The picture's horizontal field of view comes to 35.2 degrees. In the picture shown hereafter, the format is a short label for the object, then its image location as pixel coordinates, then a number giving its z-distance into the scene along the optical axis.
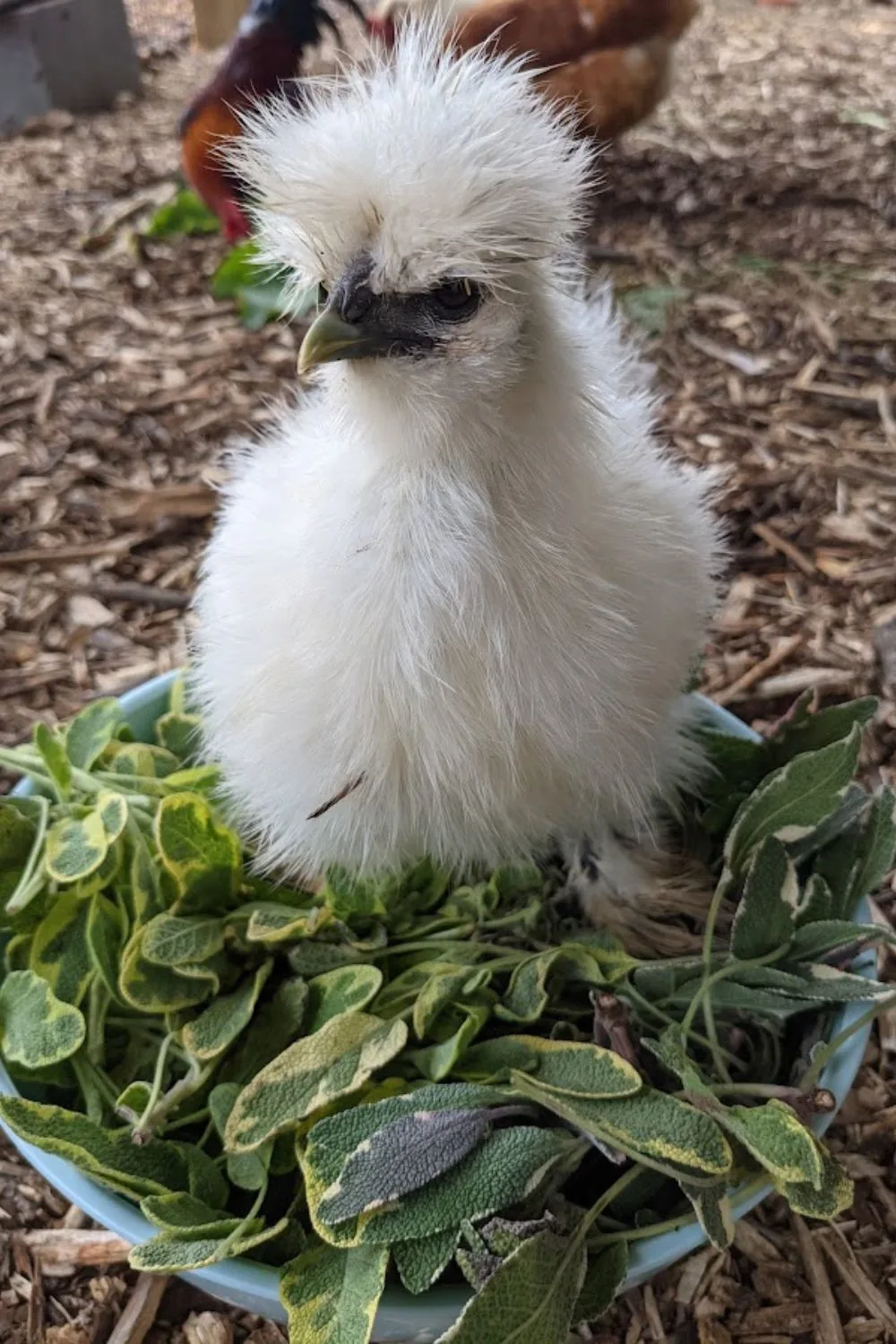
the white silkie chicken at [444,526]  0.36
